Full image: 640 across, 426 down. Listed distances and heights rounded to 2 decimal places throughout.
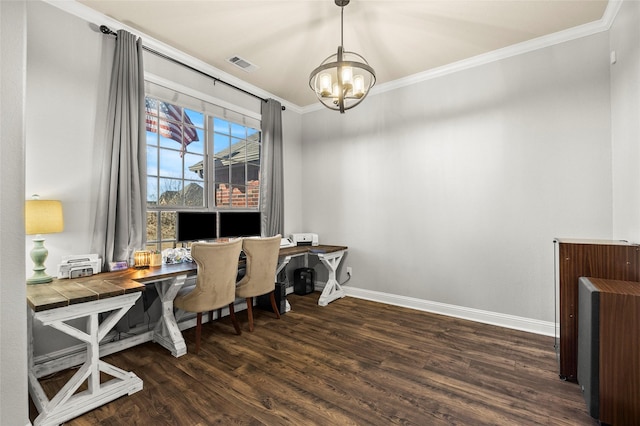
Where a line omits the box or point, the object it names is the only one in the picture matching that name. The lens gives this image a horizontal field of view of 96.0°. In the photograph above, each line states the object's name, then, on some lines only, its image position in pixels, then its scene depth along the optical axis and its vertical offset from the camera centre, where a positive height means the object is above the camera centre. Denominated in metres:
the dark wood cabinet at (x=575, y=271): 1.96 -0.40
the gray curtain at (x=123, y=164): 2.42 +0.44
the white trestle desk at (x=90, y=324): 1.67 -0.72
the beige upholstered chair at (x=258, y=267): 2.94 -0.56
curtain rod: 2.46 +1.59
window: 2.92 +0.61
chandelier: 2.09 +1.02
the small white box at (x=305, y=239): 4.18 -0.37
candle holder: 2.52 -0.39
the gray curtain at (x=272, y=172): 3.94 +0.58
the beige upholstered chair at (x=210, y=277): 2.46 -0.57
